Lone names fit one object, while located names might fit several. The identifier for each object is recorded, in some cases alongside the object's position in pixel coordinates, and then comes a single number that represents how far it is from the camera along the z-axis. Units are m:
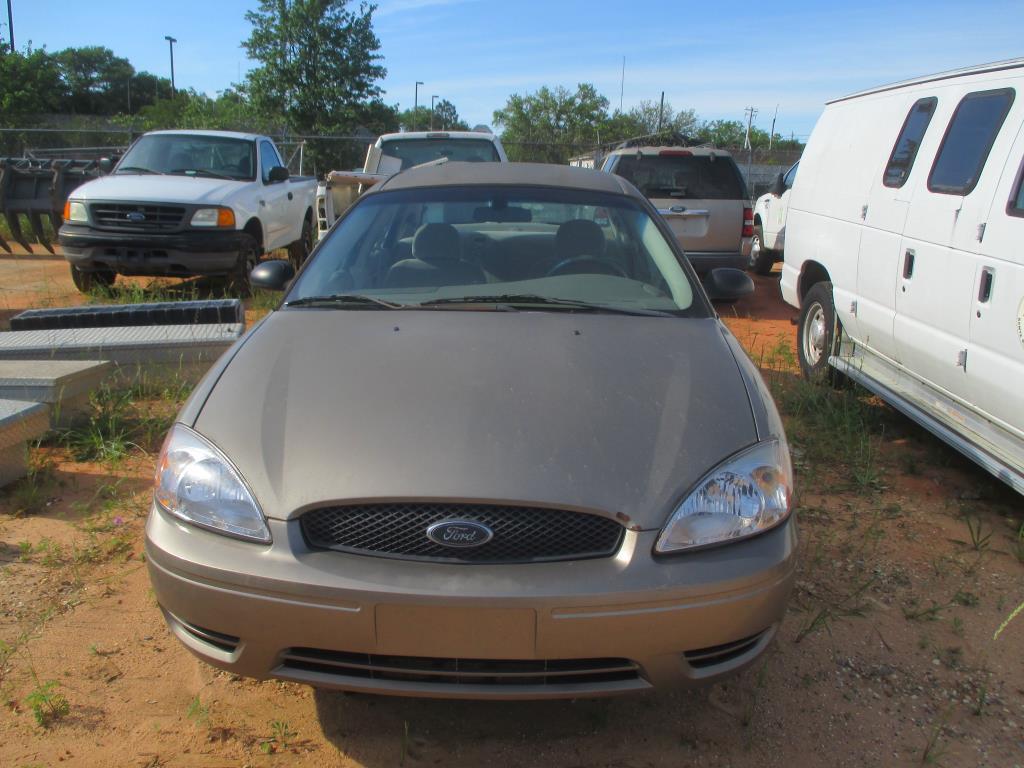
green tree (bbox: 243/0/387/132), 29.50
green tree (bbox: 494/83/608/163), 57.88
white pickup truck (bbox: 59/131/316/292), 8.20
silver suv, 9.38
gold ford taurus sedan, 2.02
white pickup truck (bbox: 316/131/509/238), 9.77
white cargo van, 3.72
